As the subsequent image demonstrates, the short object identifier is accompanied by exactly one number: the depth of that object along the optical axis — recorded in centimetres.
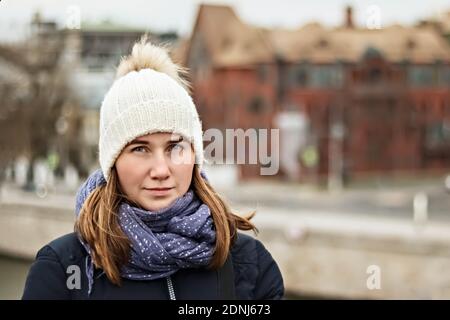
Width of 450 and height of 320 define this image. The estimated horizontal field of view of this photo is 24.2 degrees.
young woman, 174
